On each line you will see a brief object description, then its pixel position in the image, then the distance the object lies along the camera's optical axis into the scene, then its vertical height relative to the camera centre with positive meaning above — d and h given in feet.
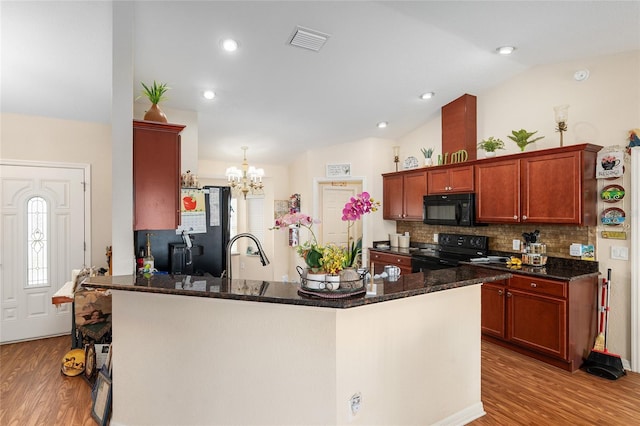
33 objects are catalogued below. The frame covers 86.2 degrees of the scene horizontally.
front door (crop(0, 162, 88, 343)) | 12.48 -1.17
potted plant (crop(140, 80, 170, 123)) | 8.08 +2.46
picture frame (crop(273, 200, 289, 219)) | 21.49 +0.17
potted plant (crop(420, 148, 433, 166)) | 15.71 +2.54
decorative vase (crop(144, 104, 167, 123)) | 8.07 +2.29
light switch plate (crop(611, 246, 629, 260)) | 10.17 -1.25
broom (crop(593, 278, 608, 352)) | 10.16 -3.42
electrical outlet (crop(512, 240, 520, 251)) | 12.91 -1.28
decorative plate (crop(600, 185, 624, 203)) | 10.13 +0.54
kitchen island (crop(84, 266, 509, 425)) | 5.82 -2.64
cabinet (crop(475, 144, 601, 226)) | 10.33 +0.80
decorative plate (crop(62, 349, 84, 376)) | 9.95 -4.43
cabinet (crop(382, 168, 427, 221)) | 16.04 +0.87
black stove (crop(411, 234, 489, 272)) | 13.76 -1.78
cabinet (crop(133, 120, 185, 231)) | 7.65 +0.87
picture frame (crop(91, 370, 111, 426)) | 7.36 -4.23
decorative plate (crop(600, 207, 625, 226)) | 10.13 -0.17
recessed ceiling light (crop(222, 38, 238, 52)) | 9.23 +4.59
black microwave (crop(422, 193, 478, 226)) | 13.47 +0.07
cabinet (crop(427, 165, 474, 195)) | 13.67 +1.35
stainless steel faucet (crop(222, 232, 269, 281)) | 6.93 -0.94
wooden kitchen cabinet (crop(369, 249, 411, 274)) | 15.44 -2.31
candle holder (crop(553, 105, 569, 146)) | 10.96 +3.05
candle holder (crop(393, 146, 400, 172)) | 17.83 +3.03
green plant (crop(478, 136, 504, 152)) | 12.82 +2.51
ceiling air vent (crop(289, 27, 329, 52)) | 9.03 +4.72
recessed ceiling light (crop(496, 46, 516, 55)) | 10.36 +4.95
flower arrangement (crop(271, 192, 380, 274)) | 5.90 -0.67
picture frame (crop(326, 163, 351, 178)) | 18.36 +2.26
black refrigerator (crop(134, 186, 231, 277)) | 10.28 -0.80
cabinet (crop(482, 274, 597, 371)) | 9.93 -3.28
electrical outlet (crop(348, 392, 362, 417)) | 5.88 -3.33
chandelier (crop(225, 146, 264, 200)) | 16.78 +1.81
